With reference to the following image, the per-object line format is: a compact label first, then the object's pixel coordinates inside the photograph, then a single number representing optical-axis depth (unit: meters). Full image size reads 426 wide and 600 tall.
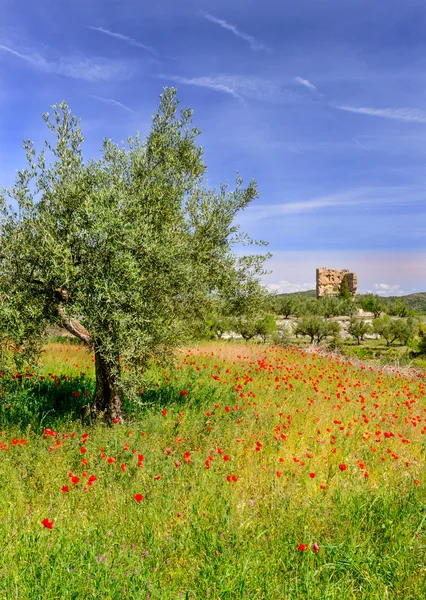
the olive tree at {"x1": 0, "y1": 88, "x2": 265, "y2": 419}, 7.00
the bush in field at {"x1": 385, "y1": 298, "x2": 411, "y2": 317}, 88.02
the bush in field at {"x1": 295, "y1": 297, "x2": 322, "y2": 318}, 80.58
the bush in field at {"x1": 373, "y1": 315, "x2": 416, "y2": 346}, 57.59
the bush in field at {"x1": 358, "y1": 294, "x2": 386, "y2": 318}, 94.76
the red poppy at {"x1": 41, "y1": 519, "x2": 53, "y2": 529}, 3.98
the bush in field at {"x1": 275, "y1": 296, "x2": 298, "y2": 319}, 80.56
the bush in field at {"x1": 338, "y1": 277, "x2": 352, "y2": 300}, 114.91
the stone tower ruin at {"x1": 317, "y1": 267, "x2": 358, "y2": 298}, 127.12
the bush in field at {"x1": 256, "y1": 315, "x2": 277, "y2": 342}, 43.03
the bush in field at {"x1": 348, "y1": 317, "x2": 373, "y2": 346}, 61.38
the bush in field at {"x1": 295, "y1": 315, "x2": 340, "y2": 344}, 57.31
